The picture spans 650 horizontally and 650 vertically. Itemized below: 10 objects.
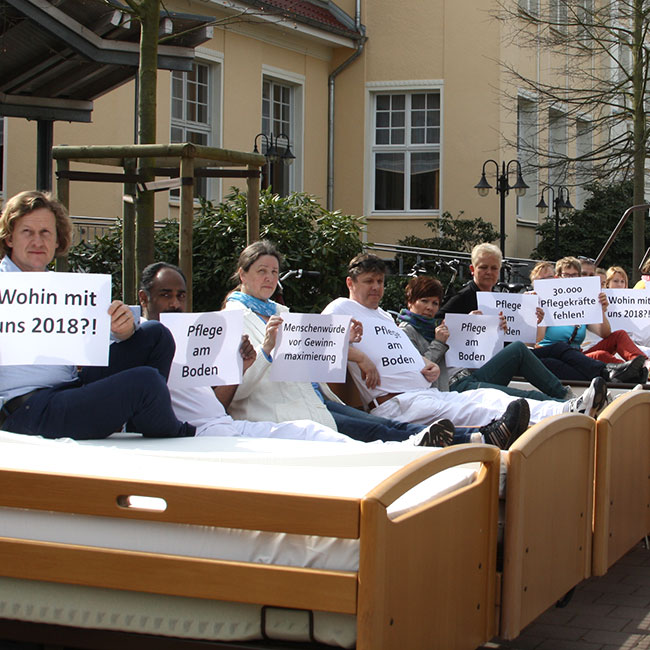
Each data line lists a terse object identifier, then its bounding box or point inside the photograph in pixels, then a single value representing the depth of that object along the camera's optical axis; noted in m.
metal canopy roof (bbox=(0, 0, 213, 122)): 7.61
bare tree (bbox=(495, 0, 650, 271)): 17.62
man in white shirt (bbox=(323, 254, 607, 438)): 6.66
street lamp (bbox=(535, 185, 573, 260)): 23.61
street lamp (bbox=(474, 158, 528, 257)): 20.70
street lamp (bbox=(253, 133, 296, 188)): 19.83
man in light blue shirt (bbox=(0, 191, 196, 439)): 4.68
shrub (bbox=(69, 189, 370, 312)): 11.13
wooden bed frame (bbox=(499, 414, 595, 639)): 3.88
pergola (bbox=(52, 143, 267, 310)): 7.12
